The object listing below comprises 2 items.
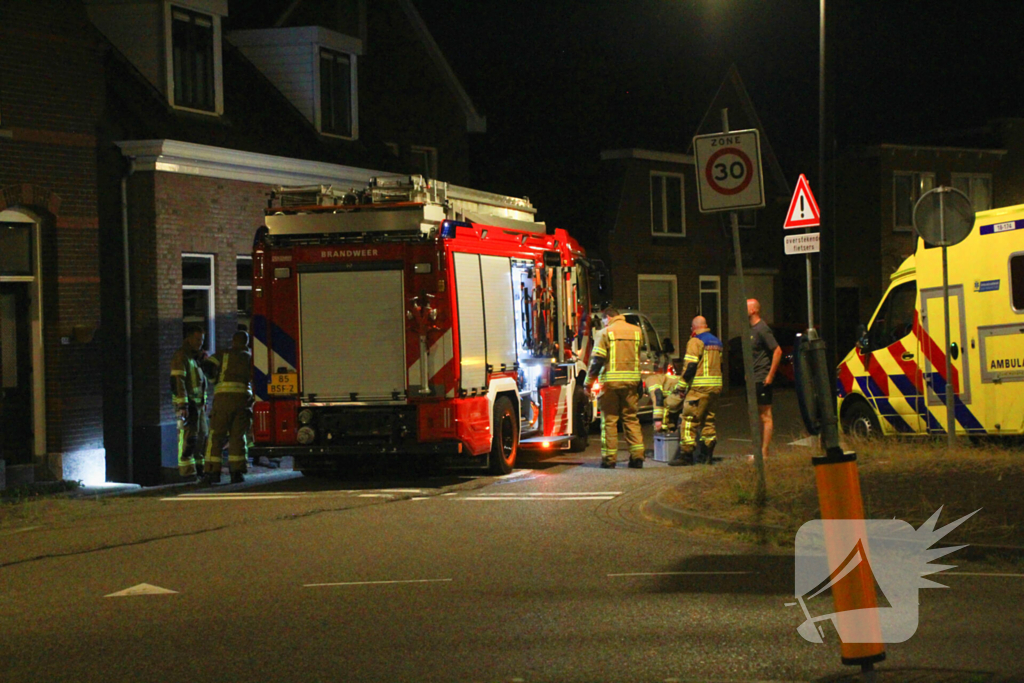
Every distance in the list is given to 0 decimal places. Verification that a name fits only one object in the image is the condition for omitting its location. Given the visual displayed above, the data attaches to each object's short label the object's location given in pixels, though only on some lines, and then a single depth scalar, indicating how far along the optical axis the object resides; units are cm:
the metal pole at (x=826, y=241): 1516
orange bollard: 533
